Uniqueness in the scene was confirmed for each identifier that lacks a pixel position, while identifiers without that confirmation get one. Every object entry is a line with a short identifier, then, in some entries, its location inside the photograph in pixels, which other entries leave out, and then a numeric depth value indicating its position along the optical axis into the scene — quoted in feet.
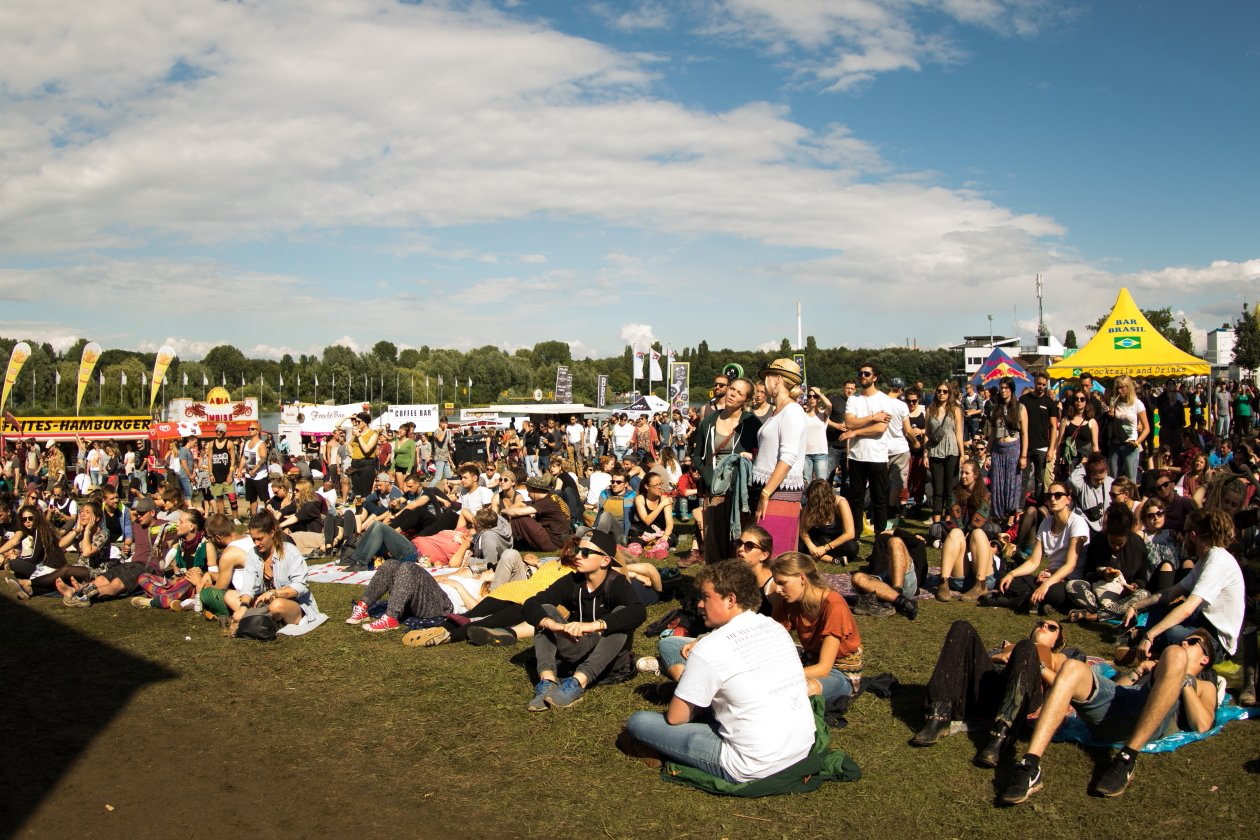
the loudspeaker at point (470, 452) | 77.46
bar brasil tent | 63.82
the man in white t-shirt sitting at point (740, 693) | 12.79
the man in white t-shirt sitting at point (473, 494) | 35.19
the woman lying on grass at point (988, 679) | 14.48
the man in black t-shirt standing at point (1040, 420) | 33.22
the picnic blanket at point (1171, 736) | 14.35
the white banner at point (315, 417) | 97.55
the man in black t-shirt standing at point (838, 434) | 31.91
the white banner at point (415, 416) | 105.78
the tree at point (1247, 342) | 139.23
